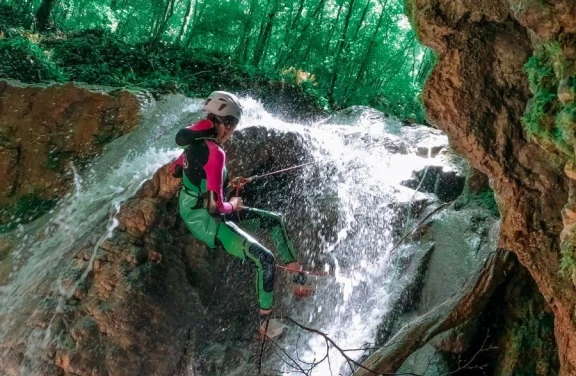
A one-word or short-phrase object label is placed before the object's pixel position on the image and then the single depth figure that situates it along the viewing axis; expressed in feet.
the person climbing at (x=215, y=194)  16.61
